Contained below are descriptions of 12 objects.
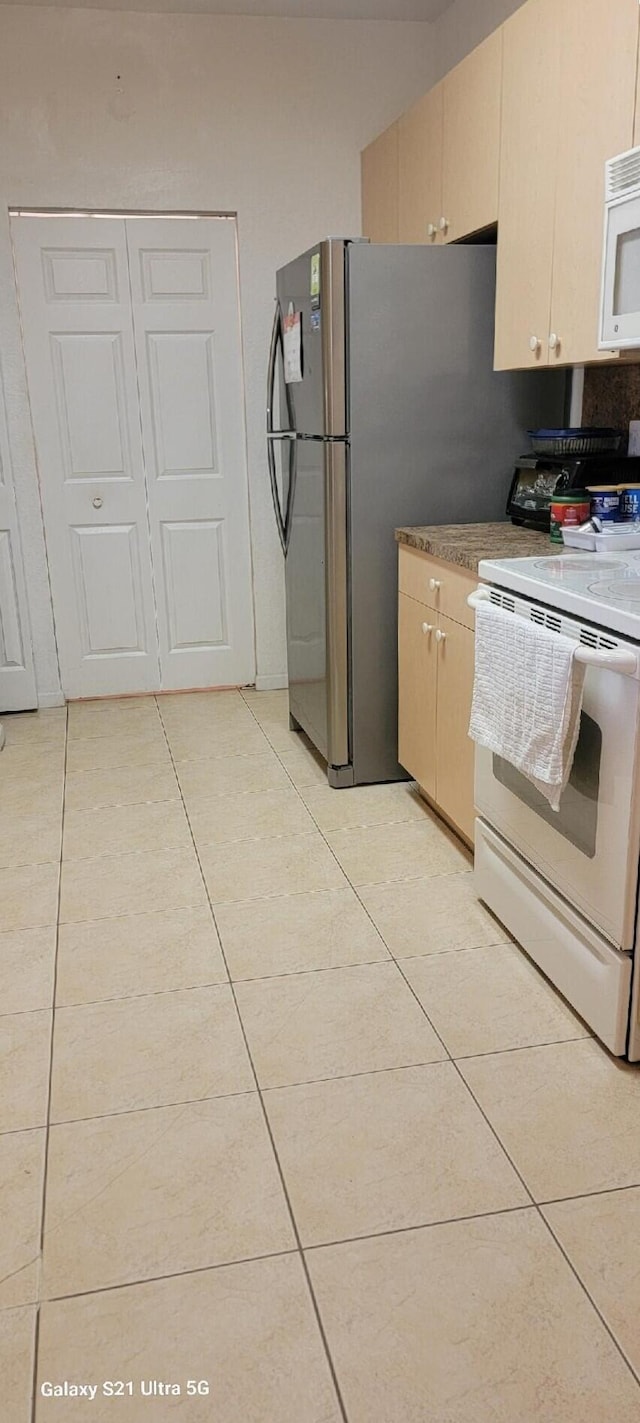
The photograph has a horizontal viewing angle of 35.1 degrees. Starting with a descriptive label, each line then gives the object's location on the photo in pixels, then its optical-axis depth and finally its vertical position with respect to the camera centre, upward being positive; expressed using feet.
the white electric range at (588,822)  5.81 -2.72
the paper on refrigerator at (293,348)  10.80 +0.43
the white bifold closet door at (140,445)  13.41 -0.70
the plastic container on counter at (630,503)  8.38 -0.96
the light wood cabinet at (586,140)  6.97 +1.68
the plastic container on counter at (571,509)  8.41 -1.01
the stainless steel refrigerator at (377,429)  9.70 -0.41
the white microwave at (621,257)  6.82 +0.82
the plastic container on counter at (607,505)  8.30 -0.96
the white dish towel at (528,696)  6.06 -1.91
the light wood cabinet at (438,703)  8.73 -2.82
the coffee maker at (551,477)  8.85 -0.81
